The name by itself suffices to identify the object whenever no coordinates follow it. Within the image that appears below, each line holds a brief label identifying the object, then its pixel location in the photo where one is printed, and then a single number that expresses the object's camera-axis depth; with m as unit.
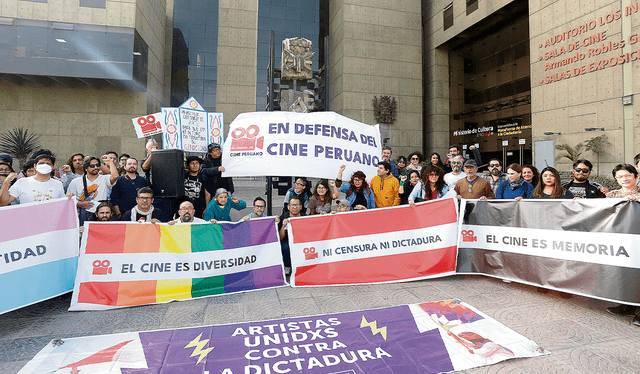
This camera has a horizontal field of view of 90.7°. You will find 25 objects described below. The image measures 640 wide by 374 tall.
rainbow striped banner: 3.98
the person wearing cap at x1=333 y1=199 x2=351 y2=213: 5.23
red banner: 4.75
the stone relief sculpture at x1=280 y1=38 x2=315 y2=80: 10.90
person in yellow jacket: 5.97
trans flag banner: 3.48
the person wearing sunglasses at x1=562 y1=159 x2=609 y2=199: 4.42
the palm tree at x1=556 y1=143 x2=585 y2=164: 15.96
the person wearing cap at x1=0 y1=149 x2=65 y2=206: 4.20
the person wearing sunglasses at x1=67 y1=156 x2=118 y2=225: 5.10
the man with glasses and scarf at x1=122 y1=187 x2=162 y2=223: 4.50
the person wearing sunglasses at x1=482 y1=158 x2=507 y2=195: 5.57
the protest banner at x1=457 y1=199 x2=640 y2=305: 3.42
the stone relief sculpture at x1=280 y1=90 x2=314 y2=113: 10.14
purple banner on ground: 2.55
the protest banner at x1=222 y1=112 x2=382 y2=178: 5.49
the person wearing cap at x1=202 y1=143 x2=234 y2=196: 5.75
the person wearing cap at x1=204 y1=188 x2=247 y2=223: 5.32
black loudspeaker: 4.91
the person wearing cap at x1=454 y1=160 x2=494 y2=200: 5.21
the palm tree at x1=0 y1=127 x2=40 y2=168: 16.58
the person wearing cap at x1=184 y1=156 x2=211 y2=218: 5.67
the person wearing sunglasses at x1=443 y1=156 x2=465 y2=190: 5.89
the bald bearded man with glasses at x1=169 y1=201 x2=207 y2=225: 4.70
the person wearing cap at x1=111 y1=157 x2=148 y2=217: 5.11
